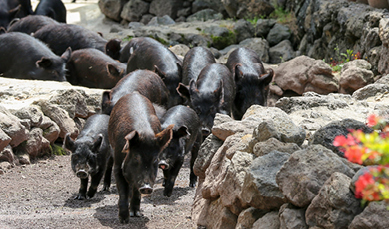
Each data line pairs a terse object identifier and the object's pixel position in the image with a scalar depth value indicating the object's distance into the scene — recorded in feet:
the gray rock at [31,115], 53.72
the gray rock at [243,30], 108.68
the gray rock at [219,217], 27.61
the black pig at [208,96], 52.49
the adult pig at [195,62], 60.64
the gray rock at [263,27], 111.75
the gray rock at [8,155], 48.73
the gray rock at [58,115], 57.41
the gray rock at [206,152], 34.86
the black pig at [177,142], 42.40
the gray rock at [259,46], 102.89
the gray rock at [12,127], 49.14
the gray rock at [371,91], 43.70
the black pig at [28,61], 74.23
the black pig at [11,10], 109.28
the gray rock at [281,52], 103.30
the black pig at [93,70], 70.38
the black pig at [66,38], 87.35
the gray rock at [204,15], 134.31
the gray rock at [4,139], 47.03
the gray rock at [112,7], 147.02
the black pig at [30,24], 93.45
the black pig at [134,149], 33.84
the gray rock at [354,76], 66.39
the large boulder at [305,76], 71.10
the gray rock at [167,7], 144.15
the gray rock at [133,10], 144.25
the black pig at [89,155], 41.93
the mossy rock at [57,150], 56.96
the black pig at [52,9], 116.57
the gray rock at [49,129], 55.57
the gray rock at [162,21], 129.48
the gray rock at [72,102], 59.26
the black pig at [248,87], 59.47
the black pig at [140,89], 48.39
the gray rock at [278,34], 109.70
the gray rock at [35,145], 52.26
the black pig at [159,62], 61.77
